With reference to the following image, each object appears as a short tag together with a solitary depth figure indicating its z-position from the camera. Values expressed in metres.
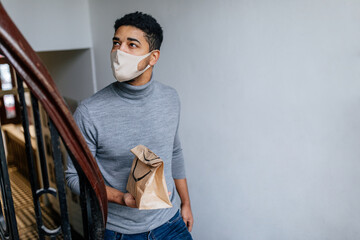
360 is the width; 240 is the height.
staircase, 0.59
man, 1.24
